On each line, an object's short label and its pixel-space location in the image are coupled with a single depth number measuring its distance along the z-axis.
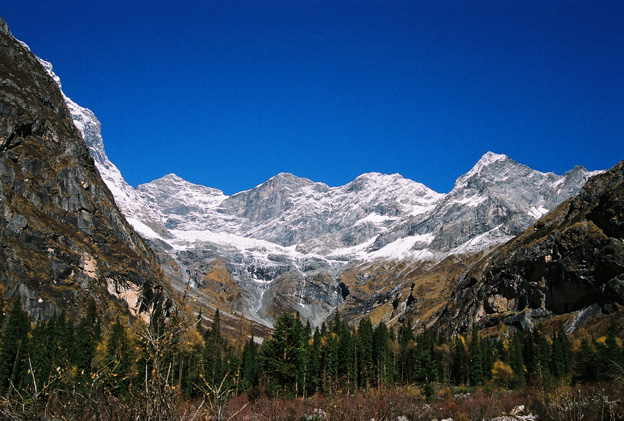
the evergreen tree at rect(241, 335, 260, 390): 81.72
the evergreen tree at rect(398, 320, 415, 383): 97.35
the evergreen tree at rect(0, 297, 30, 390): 60.06
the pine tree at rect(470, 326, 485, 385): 87.69
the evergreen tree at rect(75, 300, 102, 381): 68.75
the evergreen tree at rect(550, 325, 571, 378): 81.62
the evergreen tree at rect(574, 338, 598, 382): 67.59
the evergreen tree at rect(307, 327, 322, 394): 74.19
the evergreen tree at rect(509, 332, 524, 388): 79.76
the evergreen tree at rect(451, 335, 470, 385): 94.19
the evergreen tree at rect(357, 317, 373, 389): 87.44
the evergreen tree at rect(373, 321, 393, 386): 88.81
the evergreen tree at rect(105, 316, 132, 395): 66.94
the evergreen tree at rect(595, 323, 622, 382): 64.38
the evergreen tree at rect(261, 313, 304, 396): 54.06
